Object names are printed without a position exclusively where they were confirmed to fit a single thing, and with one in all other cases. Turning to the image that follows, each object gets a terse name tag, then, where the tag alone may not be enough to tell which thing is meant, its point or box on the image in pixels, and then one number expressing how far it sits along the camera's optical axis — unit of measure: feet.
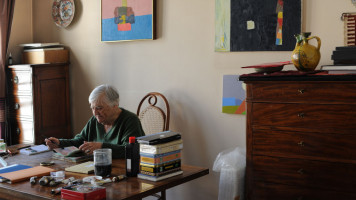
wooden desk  6.59
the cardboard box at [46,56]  14.06
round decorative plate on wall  14.43
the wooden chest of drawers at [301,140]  8.13
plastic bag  9.64
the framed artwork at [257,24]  10.19
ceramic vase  8.58
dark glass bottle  7.47
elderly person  9.60
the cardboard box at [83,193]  6.23
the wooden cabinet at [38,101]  13.53
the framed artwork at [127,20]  12.47
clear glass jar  7.52
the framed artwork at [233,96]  11.02
